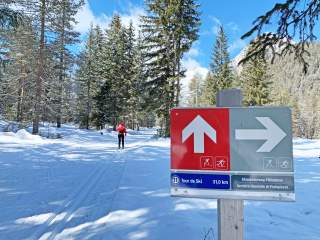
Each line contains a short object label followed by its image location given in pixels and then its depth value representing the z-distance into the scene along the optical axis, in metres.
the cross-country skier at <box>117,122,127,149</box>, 17.18
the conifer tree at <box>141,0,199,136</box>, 25.02
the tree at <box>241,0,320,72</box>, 4.31
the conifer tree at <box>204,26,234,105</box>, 40.03
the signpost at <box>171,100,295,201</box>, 2.09
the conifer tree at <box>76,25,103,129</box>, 38.47
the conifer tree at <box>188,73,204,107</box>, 88.66
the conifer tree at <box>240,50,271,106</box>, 35.31
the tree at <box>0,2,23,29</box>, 10.25
